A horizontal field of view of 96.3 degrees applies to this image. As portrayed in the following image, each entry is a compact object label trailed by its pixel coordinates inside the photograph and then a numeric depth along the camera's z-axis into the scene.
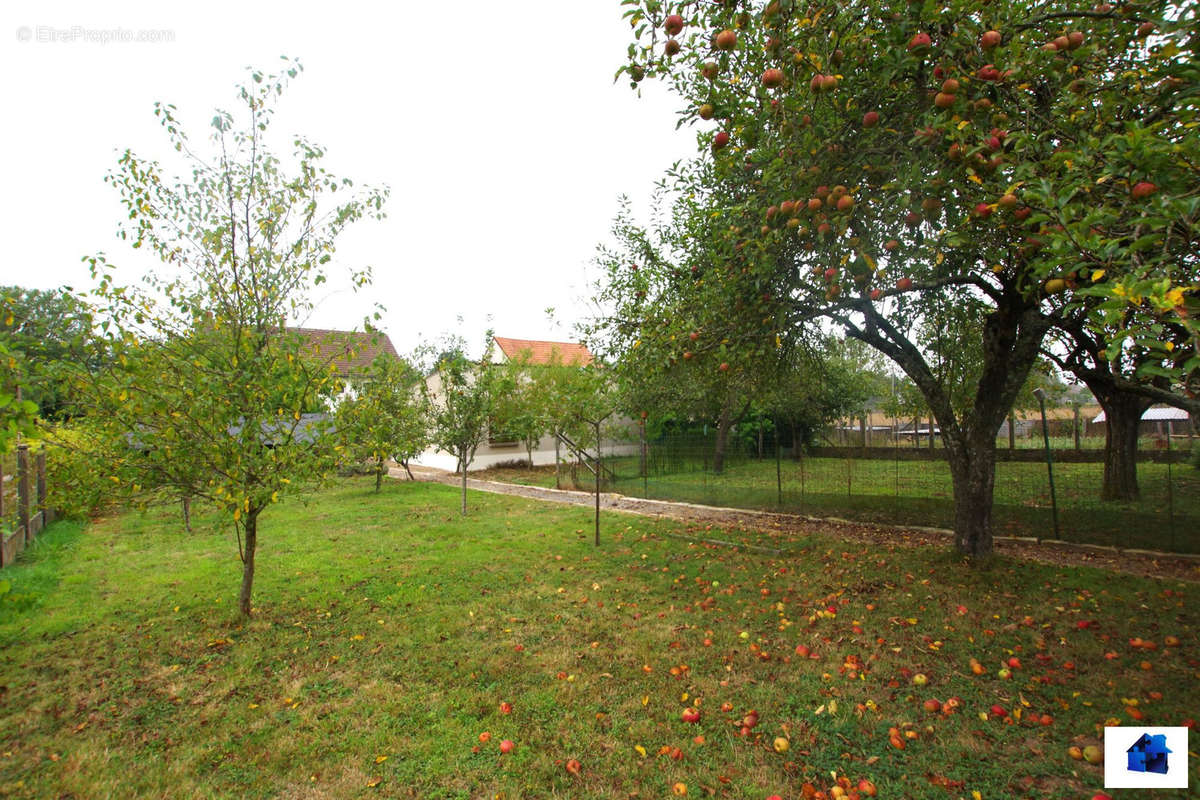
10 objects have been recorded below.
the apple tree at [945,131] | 2.43
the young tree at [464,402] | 11.10
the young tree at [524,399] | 19.31
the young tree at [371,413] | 4.91
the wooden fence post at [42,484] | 9.37
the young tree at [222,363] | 4.20
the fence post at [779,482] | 10.56
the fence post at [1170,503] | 6.69
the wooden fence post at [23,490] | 8.12
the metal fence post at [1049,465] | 7.40
